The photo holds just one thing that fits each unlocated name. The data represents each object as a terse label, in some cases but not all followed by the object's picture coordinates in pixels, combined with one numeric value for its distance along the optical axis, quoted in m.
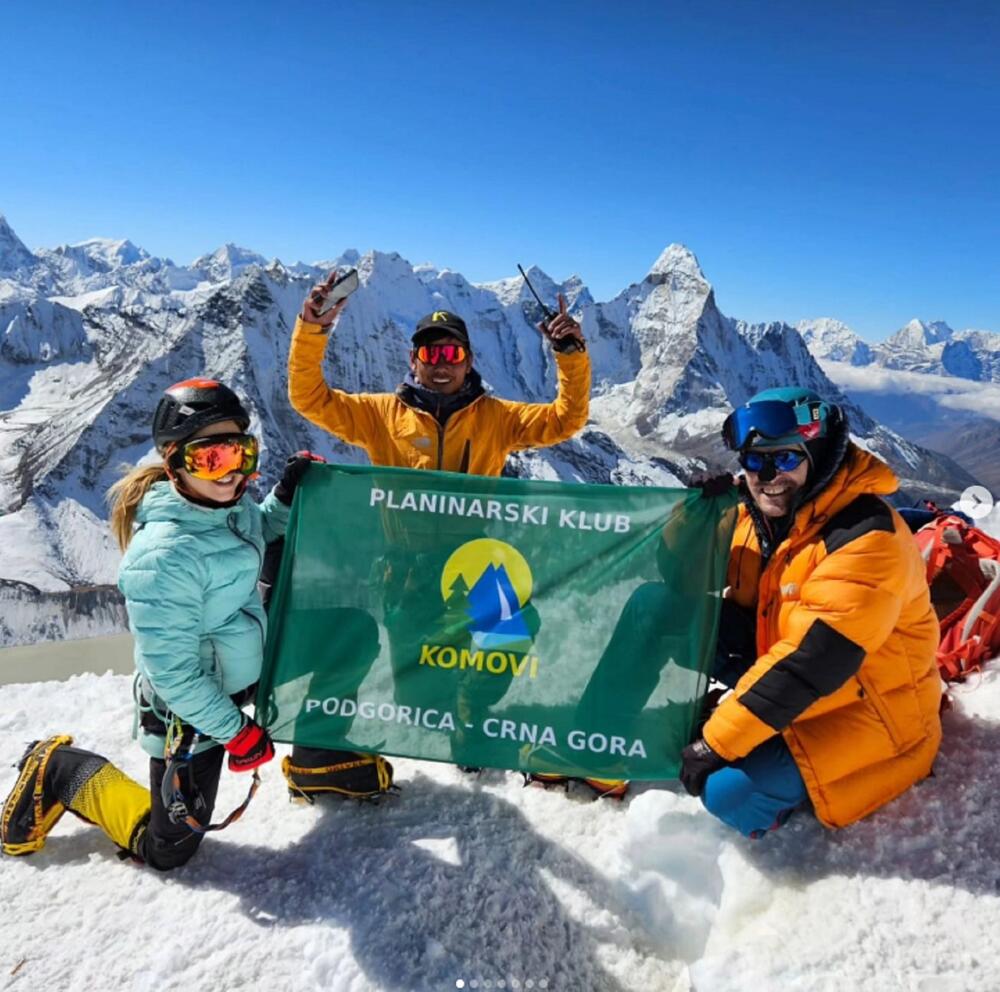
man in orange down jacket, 3.52
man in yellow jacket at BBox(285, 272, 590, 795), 5.19
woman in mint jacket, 3.82
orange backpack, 4.96
